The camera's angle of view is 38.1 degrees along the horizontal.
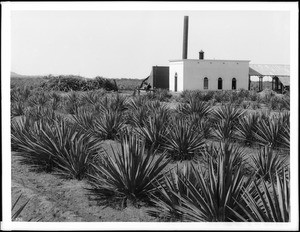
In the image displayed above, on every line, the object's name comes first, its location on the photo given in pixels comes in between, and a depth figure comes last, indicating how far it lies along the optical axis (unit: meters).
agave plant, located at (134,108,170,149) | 9.88
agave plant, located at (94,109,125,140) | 11.41
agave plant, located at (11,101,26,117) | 17.73
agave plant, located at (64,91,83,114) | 18.03
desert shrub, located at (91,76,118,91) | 42.39
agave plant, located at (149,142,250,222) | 5.11
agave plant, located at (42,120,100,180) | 7.72
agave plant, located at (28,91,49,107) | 20.60
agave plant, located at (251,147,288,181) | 7.50
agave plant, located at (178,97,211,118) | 14.35
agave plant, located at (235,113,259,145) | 10.79
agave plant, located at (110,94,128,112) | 16.67
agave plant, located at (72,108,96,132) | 12.02
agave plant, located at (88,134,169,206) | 6.39
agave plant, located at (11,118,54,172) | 8.48
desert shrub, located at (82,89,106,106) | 19.50
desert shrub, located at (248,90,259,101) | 25.80
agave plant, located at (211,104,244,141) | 10.99
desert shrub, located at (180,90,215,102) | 24.63
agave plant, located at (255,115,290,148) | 9.91
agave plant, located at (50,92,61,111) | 19.82
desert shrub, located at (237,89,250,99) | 27.41
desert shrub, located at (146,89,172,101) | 25.76
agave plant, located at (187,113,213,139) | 11.06
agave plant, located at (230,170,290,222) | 4.60
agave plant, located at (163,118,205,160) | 9.12
